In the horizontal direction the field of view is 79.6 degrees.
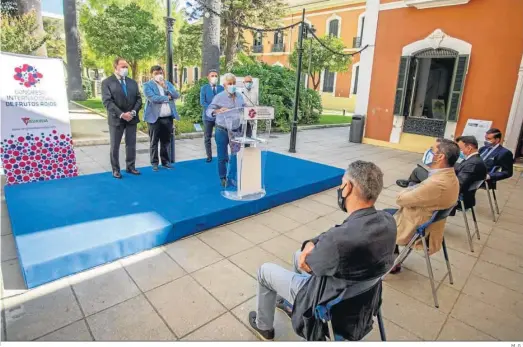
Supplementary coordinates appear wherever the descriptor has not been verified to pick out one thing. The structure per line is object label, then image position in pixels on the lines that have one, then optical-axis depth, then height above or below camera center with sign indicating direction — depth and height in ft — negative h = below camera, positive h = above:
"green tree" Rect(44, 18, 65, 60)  92.33 +15.03
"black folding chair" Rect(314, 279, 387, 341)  4.74 -3.12
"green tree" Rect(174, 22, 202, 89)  59.52 +10.82
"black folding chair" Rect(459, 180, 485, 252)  10.54 -2.90
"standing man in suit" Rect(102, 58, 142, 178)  14.01 -0.59
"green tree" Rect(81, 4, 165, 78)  44.21 +8.68
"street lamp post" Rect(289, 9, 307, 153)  22.18 +0.12
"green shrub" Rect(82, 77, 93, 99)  67.67 +1.44
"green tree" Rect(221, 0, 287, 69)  48.18 +13.39
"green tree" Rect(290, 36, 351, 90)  56.29 +8.24
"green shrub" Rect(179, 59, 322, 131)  34.65 +0.77
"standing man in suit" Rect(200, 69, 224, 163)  18.42 +0.03
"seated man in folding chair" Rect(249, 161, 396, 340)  4.57 -2.24
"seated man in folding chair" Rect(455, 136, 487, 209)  10.26 -1.80
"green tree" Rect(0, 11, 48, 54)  20.79 +3.51
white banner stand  12.78 -1.20
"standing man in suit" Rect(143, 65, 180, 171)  15.47 -0.77
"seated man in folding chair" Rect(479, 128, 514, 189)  13.19 -1.96
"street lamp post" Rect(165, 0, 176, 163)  18.43 +2.90
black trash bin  30.14 -2.18
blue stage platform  8.43 -3.99
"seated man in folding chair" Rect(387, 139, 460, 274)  7.62 -2.11
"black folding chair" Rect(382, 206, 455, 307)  7.75 -3.16
